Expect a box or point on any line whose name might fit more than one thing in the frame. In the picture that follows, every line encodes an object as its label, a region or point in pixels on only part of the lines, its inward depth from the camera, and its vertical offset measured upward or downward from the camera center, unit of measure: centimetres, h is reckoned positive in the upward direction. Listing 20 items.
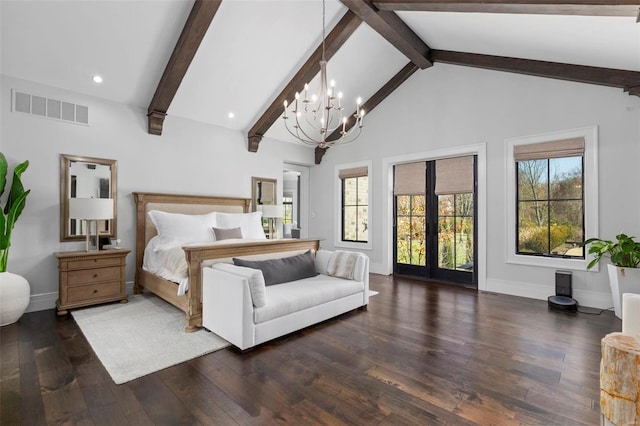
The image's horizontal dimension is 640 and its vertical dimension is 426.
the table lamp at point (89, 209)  374 +4
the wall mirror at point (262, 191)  609 +43
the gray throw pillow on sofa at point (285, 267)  329 -60
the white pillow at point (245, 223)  500 -16
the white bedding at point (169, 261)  321 -57
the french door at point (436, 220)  515 -11
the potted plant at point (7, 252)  319 -44
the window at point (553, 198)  397 +22
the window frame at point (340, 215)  629 -3
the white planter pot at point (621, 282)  332 -73
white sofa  263 -84
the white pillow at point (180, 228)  433 -21
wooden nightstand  362 -79
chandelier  600 +185
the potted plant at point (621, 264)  333 -55
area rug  242 -115
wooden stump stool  144 -78
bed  308 -39
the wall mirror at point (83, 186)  402 +36
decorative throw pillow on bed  463 -30
